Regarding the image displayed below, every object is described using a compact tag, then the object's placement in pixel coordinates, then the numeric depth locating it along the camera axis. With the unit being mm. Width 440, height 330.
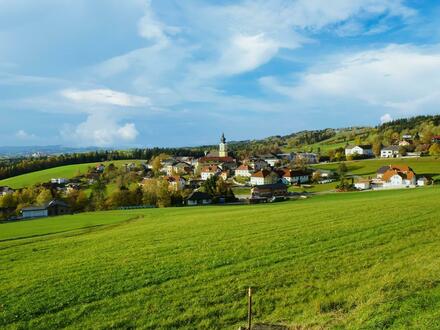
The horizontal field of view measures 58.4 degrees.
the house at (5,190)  115975
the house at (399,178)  96062
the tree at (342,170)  117212
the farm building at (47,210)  88188
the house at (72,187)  108388
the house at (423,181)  90506
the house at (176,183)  101375
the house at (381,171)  110150
